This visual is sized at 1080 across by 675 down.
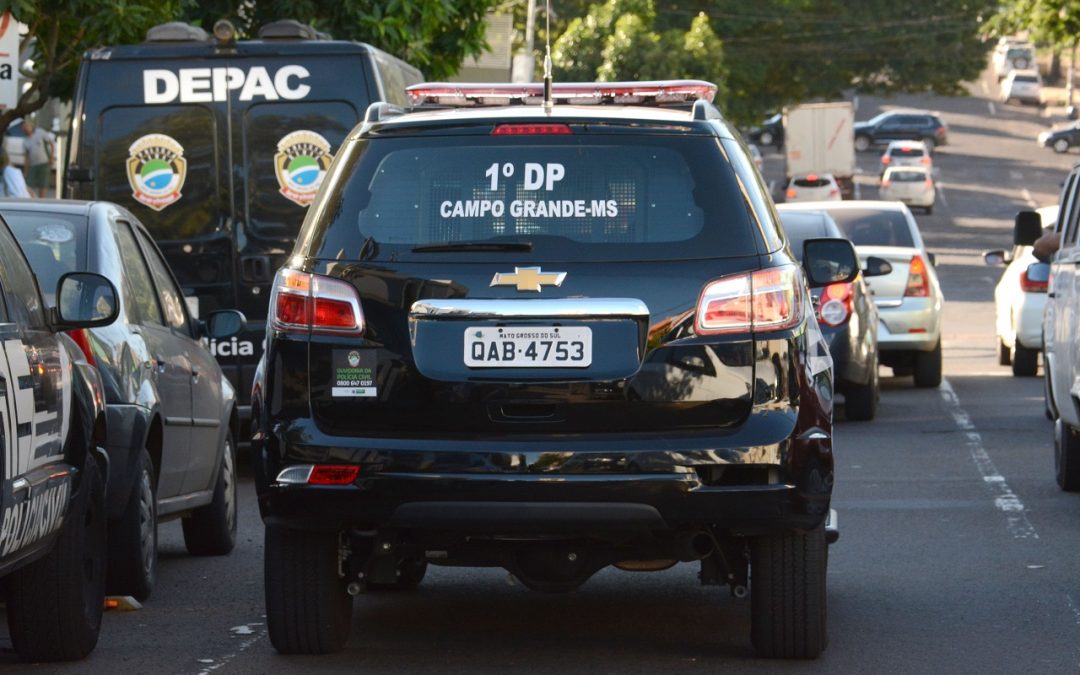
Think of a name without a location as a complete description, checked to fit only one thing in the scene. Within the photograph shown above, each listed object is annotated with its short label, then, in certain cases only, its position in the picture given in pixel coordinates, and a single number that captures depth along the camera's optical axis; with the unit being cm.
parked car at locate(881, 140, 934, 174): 7438
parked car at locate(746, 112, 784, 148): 8532
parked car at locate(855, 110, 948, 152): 9000
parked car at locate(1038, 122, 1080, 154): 8700
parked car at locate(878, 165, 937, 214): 7081
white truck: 6719
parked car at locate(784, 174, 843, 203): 6381
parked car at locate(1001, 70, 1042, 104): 10096
